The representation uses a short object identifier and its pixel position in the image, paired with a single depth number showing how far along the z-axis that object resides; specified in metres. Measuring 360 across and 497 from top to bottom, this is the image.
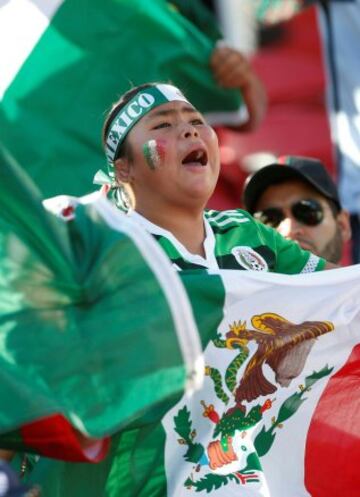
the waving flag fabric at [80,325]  5.70
